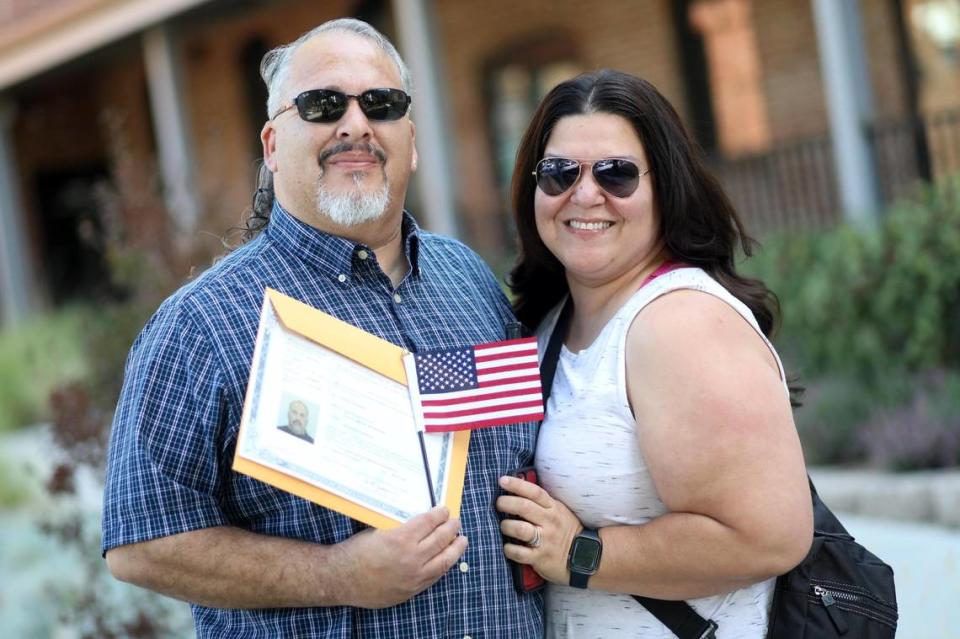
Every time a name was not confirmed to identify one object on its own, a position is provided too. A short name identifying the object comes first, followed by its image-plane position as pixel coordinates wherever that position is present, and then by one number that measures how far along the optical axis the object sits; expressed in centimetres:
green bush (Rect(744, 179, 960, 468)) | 720
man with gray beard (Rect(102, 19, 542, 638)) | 244
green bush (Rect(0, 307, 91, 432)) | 1312
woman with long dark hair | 252
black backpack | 268
